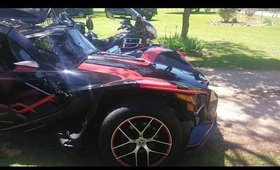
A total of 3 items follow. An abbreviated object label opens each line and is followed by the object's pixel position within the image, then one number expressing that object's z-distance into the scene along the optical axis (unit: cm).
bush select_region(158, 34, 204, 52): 677
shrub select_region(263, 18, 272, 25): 1390
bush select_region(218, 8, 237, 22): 1304
